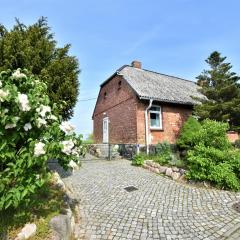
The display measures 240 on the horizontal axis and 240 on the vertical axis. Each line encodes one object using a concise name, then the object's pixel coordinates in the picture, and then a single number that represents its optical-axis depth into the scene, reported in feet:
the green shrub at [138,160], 40.44
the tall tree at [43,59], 30.99
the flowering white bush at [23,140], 10.54
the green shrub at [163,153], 37.79
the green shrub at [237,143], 48.17
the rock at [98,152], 53.82
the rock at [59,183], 24.60
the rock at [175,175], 32.17
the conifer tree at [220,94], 47.16
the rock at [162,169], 34.75
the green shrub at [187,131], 46.42
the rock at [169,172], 33.37
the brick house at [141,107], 48.62
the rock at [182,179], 31.28
